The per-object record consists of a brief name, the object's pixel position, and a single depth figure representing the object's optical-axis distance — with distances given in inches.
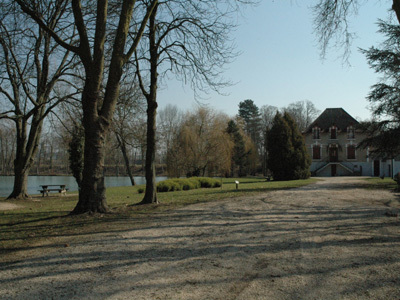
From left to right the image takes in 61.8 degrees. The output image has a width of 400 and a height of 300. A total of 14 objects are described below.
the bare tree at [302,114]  2837.1
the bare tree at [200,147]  1688.0
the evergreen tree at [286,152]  1448.1
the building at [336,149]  1956.2
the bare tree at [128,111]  633.5
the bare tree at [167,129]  1798.7
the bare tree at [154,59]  485.7
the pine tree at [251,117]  3026.6
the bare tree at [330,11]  423.6
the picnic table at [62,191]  928.5
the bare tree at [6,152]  2484.0
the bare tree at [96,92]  365.7
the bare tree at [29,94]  697.6
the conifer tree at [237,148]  2331.4
